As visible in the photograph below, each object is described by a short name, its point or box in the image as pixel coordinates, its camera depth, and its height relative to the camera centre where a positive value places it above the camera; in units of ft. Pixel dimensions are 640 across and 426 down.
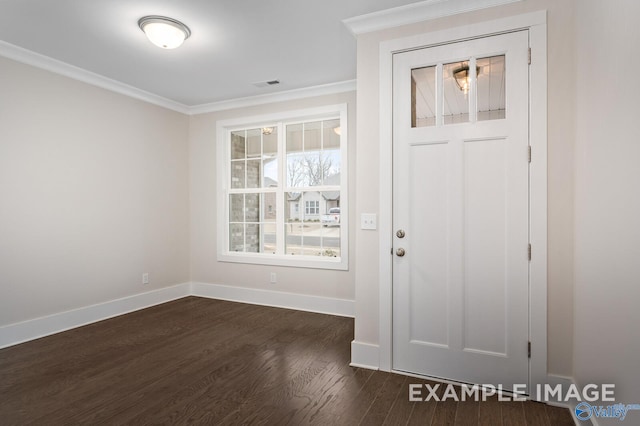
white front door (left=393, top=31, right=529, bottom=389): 7.73 +0.03
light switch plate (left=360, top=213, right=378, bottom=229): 9.04 -0.23
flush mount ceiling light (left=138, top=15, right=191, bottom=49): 8.91 +4.68
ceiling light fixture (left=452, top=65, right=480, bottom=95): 8.27 +3.18
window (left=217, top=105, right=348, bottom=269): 14.25 +1.01
